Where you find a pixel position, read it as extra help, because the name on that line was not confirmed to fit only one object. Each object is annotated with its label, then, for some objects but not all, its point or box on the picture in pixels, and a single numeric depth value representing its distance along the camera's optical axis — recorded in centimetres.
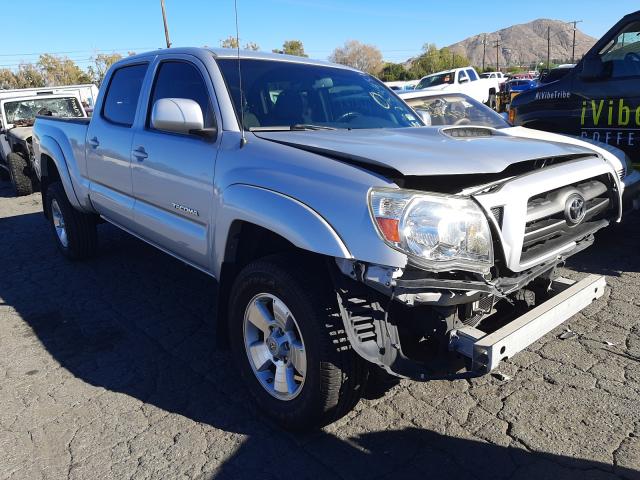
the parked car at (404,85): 3306
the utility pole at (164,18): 3070
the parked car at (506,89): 1731
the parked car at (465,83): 2205
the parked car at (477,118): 424
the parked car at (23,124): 1019
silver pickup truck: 217
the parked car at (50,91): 1141
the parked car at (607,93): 533
